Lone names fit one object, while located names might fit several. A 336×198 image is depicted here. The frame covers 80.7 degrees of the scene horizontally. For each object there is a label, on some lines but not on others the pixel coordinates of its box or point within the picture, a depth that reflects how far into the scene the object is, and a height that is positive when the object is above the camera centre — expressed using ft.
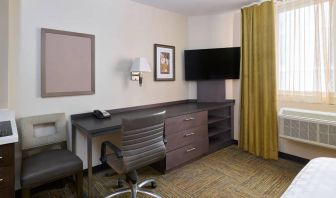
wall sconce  8.58 +1.45
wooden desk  6.27 -0.68
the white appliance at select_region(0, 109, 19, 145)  4.71 -0.74
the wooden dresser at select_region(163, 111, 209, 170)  8.23 -1.76
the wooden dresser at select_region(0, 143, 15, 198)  4.75 -1.74
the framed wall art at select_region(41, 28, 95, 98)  6.93 +1.34
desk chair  5.45 -1.44
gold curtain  9.11 +0.84
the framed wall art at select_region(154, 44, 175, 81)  10.12 +1.92
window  7.75 +1.99
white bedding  3.25 -1.54
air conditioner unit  7.50 -1.15
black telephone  7.61 -0.58
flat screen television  10.60 +1.93
